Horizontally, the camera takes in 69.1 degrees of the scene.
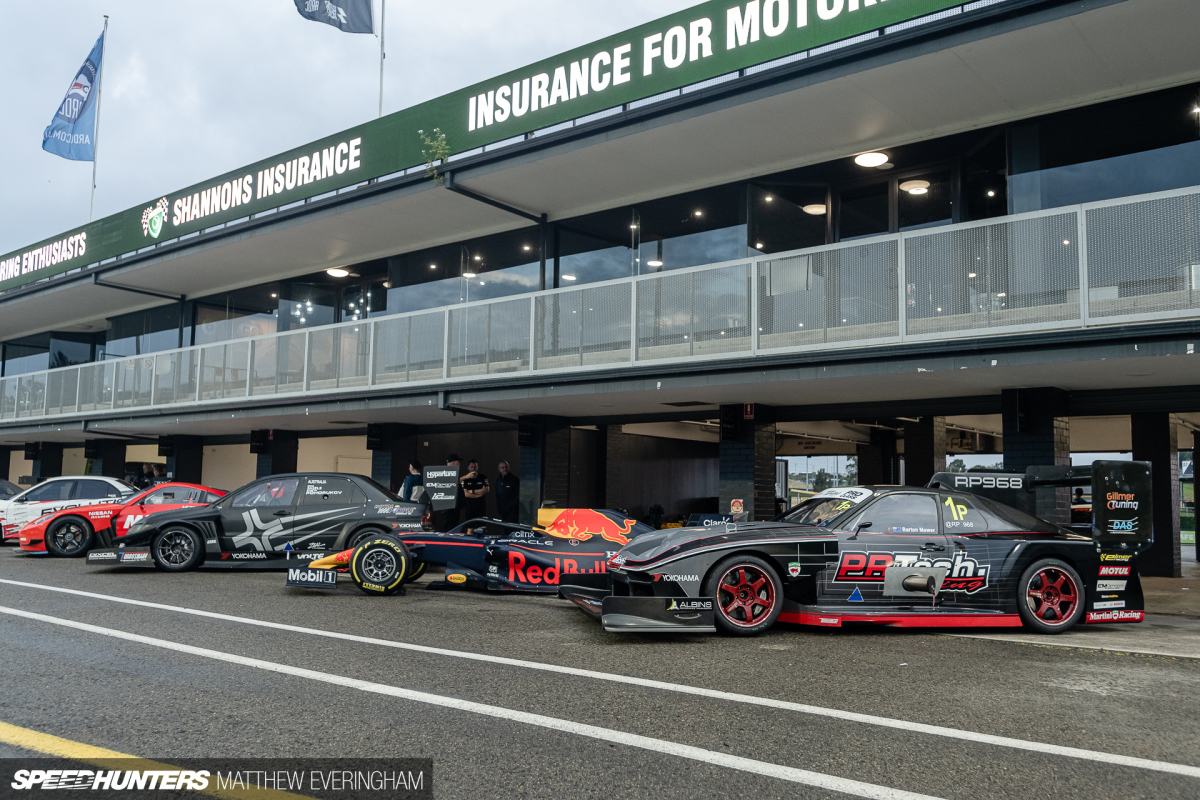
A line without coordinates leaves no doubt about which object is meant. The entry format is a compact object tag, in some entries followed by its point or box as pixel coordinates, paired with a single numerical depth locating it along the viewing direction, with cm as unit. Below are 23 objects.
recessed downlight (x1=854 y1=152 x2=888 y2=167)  1243
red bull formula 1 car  956
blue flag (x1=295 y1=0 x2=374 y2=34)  1831
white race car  1608
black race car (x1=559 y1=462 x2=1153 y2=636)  768
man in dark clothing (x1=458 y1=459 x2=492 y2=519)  1566
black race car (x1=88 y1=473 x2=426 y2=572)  1243
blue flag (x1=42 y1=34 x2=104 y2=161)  2573
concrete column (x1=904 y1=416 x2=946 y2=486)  1712
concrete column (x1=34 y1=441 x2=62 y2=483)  2819
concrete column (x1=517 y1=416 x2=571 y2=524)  1611
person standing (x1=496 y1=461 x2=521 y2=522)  1636
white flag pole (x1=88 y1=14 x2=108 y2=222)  2571
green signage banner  1095
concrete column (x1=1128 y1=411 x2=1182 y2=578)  1407
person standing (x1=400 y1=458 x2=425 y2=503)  1661
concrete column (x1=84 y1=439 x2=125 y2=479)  2653
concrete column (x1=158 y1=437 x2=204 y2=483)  2420
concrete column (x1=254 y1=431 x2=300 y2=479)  2119
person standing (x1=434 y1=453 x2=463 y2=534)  1745
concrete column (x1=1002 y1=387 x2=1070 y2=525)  1138
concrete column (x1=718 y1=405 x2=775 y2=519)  1348
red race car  1504
